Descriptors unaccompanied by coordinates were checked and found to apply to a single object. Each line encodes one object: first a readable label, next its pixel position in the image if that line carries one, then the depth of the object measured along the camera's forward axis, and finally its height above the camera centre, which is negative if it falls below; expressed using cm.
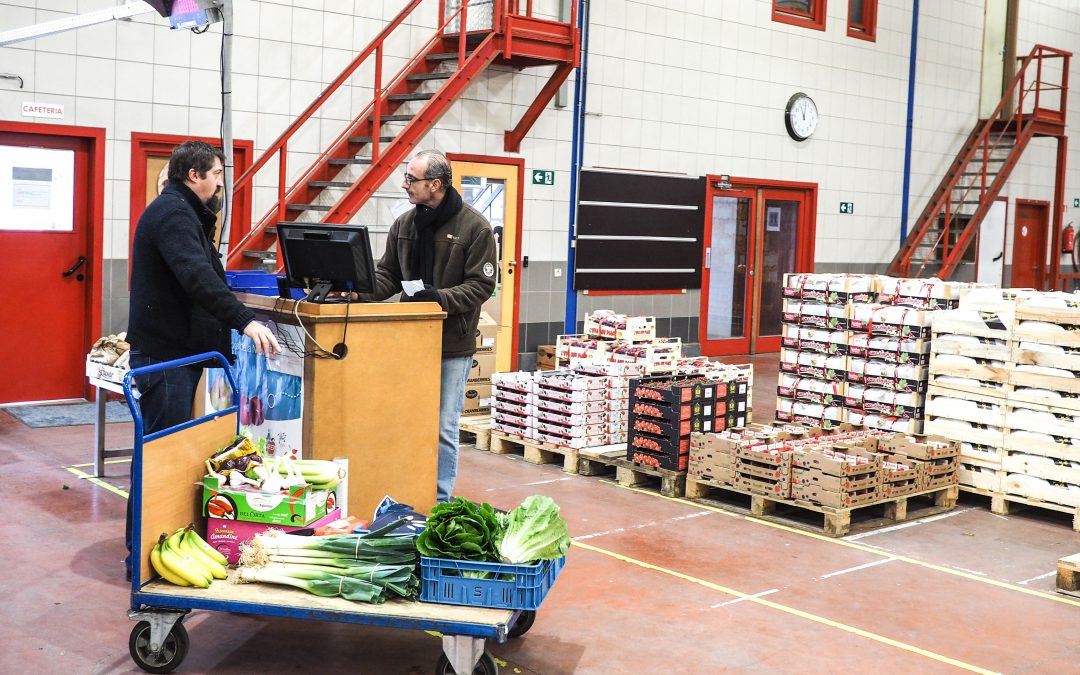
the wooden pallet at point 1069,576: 613 -158
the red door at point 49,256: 978 -15
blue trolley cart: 426 -134
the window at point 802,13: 1574 +364
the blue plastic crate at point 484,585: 434 -125
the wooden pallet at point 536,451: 873 -153
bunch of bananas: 440 -123
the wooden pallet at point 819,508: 713 -159
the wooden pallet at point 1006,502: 767 -151
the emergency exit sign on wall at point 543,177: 1319 +97
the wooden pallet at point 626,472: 804 -153
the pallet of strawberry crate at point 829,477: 720 -135
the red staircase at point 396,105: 1038 +150
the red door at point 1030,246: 2003 +62
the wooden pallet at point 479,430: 951 -145
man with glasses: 571 -2
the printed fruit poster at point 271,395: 508 -68
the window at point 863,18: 1689 +380
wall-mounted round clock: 1588 +217
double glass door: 1539 +12
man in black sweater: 503 -20
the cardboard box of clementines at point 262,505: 467 -105
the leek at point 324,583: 435 -129
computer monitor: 507 -3
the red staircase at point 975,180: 1742 +157
